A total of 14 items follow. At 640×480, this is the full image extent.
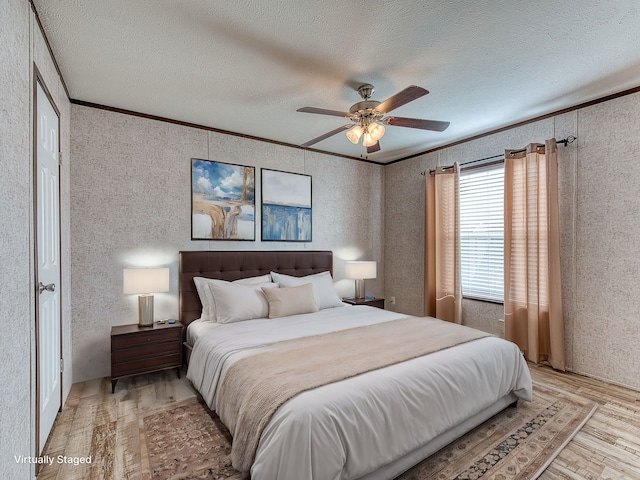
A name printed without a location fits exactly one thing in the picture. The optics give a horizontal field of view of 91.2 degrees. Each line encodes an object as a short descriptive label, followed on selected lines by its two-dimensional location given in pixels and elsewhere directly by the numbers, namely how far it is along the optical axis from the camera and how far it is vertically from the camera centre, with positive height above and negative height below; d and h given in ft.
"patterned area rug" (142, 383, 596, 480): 6.00 -4.48
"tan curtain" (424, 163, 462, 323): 13.58 -0.43
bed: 4.79 -3.05
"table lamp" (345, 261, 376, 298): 14.55 -1.55
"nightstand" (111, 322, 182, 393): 9.15 -3.36
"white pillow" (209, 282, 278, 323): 9.99 -2.11
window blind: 12.48 +0.22
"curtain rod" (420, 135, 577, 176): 10.38 +3.19
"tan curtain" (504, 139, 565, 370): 10.45 -0.63
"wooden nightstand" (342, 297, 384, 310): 14.03 -2.90
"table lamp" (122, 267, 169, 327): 9.52 -1.43
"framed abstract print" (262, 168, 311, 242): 13.43 +1.41
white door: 6.32 -0.59
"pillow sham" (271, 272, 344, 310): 12.07 -1.90
